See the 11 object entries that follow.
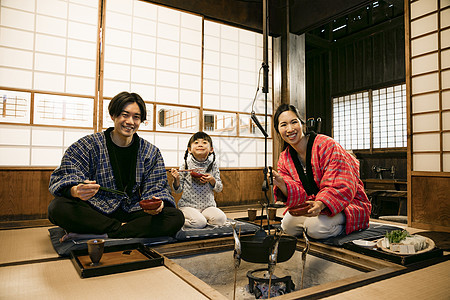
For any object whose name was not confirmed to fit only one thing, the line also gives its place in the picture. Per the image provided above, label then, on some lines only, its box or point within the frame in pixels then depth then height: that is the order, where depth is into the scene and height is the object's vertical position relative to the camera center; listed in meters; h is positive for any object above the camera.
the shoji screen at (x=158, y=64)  3.79 +1.27
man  2.22 -0.20
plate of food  1.94 -0.54
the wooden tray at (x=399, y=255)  1.86 -0.59
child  2.99 -0.25
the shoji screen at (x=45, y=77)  3.21 +0.90
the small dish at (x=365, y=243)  2.13 -0.58
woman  2.25 -0.17
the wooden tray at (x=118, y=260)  1.67 -0.63
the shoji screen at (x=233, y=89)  4.59 +1.12
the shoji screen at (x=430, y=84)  3.07 +0.83
